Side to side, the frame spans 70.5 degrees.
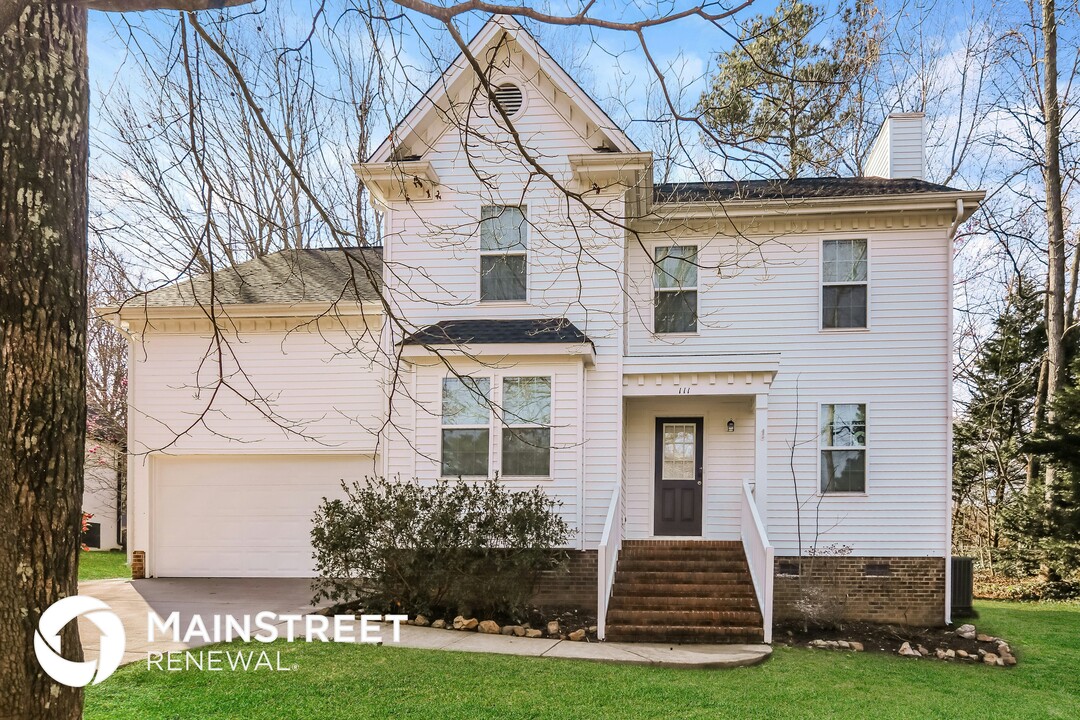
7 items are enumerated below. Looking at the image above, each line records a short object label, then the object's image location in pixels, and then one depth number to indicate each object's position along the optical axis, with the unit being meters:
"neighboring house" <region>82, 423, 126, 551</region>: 20.16
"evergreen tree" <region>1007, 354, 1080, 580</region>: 13.50
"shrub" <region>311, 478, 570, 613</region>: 9.48
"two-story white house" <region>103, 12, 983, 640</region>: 10.80
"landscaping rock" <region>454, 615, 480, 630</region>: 9.18
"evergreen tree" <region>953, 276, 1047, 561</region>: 18.69
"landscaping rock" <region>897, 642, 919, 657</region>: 9.27
